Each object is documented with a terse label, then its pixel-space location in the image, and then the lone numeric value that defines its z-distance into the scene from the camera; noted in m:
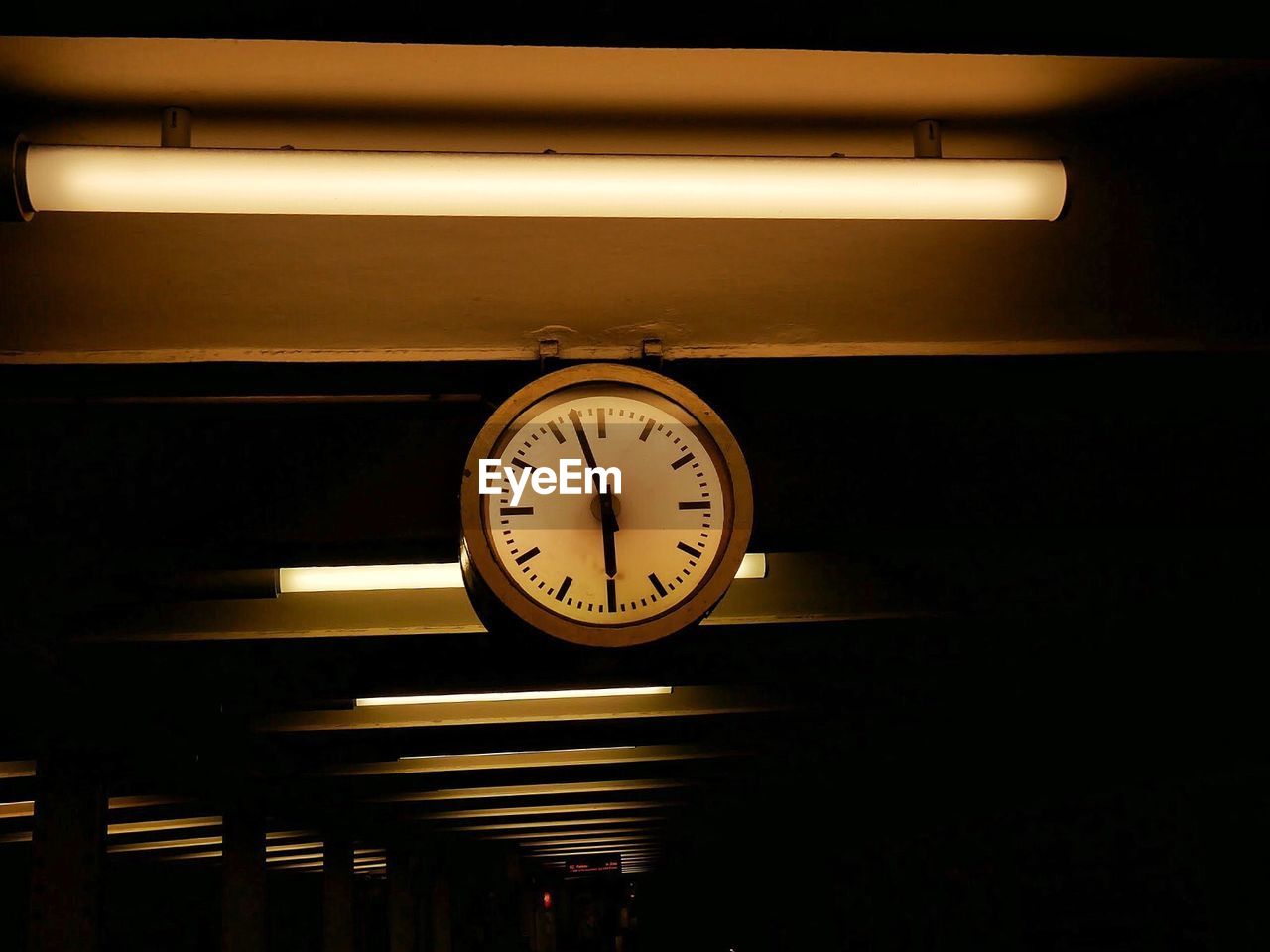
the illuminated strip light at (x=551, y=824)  15.34
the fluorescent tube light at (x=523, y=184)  2.44
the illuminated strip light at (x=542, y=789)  11.84
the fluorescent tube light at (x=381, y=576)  5.17
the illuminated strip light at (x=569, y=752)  9.91
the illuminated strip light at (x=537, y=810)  13.38
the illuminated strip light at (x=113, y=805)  10.48
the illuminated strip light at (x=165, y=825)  12.52
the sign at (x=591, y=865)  26.93
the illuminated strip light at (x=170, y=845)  14.38
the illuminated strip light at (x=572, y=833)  17.34
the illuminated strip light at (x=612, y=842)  20.46
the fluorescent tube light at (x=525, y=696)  7.49
